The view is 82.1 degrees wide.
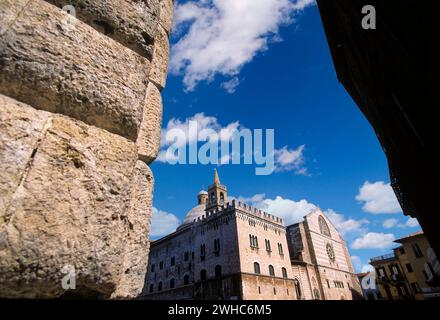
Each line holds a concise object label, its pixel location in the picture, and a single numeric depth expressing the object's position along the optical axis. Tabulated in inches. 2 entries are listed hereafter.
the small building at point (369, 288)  1400.1
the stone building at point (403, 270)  910.4
